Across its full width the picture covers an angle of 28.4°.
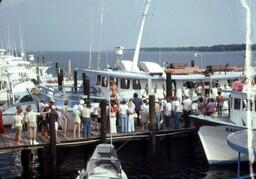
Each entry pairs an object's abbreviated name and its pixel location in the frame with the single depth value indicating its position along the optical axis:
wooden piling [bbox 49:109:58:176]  22.53
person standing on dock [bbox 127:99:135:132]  25.28
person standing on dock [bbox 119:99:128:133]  25.09
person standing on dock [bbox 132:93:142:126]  27.31
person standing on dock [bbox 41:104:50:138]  24.75
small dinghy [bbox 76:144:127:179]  18.28
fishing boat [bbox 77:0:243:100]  32.75
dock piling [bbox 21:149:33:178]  24.34
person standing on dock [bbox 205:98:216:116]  26.63
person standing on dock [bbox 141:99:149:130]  26.33
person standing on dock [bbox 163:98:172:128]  26.53
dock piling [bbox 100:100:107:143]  23.72
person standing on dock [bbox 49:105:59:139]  22.66
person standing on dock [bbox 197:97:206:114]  27.19
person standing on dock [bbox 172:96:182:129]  26.55
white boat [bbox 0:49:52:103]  46.38
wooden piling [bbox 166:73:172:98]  29.47
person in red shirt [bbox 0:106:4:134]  25.70
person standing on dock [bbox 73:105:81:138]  24.31
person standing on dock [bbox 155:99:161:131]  25.92
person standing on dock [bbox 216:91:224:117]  27.53
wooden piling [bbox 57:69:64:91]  39.78
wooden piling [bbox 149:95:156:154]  24.89
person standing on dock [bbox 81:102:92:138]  23.94
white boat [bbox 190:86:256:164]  25.03
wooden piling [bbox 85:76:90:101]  31.81
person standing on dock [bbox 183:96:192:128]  27.14
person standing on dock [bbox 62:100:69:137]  25.41
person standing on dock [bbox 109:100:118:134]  25.14
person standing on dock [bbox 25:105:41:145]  22.91
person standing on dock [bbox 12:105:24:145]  23.11
